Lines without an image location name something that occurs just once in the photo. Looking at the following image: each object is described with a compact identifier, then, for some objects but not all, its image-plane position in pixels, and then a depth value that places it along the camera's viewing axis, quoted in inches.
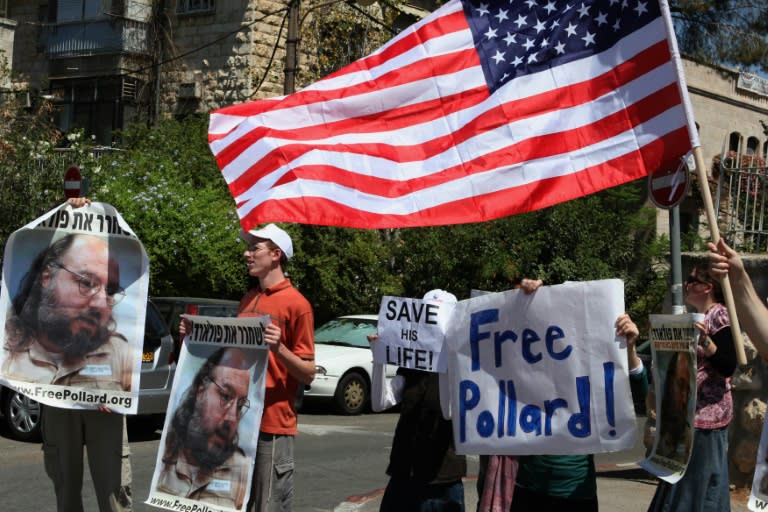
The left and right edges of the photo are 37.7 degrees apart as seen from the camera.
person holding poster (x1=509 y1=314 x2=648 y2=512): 206.8
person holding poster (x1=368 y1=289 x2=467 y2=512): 231.8
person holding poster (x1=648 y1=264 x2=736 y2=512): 229.0
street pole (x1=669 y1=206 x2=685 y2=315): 315.0
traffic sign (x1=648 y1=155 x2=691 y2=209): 305.1
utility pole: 759.1
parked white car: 644.1
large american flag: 213.0
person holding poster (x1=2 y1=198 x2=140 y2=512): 241.1
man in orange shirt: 221.5
